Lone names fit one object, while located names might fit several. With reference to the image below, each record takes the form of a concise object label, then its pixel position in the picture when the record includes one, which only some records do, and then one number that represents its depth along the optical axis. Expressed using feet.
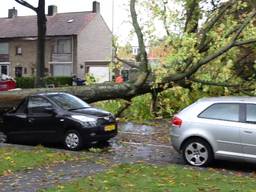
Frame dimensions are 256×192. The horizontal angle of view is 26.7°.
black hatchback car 45.24
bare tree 97.09
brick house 200.23
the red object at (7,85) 130.52
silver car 35.70
